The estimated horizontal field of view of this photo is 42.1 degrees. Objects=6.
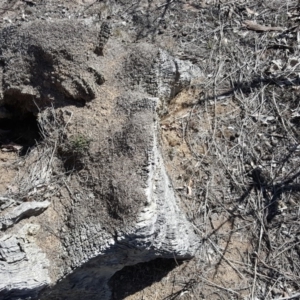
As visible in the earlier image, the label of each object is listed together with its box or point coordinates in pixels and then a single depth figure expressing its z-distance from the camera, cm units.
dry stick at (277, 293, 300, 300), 236
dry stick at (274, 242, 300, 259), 247
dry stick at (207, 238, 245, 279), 247
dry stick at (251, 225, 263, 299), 242
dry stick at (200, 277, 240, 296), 243
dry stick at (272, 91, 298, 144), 270
